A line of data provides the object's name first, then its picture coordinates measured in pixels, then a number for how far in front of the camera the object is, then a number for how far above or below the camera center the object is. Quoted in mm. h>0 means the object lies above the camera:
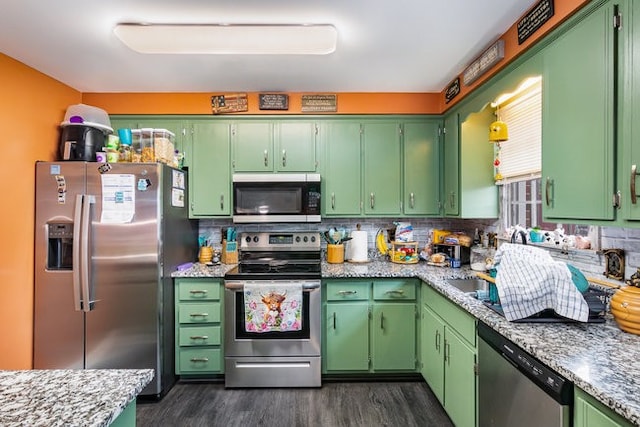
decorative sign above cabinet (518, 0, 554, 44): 1570 +1009
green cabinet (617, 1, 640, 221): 1149 +358
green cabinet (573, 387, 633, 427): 895 -593
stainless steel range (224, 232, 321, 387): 2469 -937
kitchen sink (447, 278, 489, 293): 2363 -526
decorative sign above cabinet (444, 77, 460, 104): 2625 +1054
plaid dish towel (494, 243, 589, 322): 1370 -329
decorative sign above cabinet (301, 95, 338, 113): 2947 +1018
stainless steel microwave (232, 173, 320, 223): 2855 +151
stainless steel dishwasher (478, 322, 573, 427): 1074 -689
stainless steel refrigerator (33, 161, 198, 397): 2324 -412
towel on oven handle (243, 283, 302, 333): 2463 -727
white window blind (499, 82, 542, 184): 2136 +551
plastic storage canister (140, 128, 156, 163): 2562 +558
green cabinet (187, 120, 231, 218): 2953 +443
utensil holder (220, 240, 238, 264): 2988 -366
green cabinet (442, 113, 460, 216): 2713 +434
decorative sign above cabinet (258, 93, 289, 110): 2916 +1031
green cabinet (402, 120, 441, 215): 3006 +469
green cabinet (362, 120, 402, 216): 3000 +440
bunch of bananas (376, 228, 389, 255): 3133 -298
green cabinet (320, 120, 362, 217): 2992 +477
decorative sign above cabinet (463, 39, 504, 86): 1954 +1005
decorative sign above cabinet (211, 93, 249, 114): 2926 +1009
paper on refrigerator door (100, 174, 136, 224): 2328 +109
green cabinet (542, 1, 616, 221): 1256 +406
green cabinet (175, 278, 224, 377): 2600 -923
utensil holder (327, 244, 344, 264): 3004 -378
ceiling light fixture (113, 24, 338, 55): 1864 +1065
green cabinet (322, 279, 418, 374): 2605 -924
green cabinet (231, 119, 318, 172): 2969 +641
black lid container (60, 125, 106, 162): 2488 +564
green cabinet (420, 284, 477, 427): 1755 -905
